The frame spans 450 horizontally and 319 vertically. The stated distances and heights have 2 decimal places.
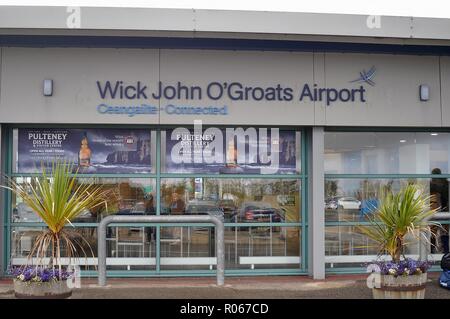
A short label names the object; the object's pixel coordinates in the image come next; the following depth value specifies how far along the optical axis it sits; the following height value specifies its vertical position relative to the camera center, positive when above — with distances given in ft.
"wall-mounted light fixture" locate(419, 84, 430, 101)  33.09 +5.73
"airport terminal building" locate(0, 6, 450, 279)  31.35 +3.44
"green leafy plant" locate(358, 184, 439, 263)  24.20 -1.29
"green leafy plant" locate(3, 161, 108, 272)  22.26 -0.71
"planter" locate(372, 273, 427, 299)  23.72 -4.13
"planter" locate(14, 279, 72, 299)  21.31 -3.76
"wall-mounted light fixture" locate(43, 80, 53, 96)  31.07 +5.75
